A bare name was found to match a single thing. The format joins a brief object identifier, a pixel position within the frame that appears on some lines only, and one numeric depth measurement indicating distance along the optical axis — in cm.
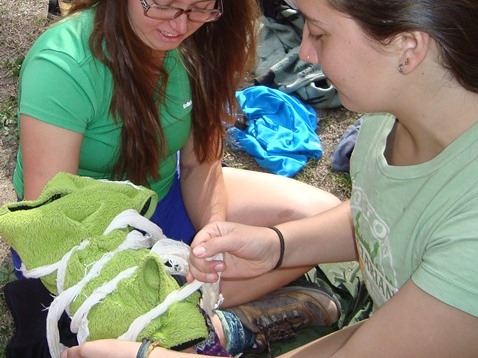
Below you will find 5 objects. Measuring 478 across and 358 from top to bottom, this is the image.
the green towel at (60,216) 155
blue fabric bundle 333
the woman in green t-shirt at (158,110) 183
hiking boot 231
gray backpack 366
